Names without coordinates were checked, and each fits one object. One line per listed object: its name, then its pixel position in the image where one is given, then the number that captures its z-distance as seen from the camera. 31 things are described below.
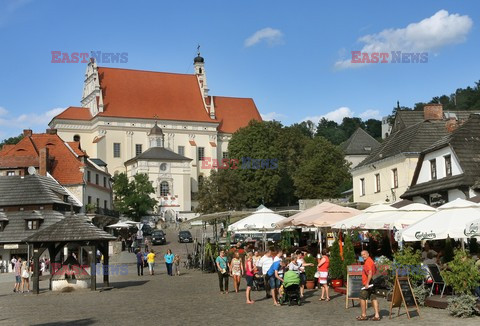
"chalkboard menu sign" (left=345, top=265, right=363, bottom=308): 16.88
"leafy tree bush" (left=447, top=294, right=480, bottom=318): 14.23
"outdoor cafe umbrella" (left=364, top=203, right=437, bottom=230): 20.19
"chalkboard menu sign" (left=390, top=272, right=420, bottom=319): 14.84
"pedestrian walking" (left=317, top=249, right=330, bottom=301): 19.04
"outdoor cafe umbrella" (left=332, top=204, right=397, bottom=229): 21.45
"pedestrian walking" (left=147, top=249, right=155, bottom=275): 36.31
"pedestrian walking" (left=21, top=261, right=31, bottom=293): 28.30
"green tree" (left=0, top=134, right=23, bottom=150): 118.44
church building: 101.75
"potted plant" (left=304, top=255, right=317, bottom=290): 22.59
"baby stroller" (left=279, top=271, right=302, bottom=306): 17.91
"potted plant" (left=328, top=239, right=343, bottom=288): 21.25
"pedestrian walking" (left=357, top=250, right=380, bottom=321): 14.48
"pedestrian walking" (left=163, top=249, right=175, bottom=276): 35.31
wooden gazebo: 26.66
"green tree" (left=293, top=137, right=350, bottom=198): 79.88
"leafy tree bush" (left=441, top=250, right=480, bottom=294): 14.45
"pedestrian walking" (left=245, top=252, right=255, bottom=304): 19.61
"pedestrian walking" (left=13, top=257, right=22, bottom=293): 28.73
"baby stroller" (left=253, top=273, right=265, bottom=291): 23.44
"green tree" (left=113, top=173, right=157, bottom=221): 78.44
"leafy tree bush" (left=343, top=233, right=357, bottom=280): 20.50
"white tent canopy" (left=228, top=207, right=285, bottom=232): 30.69
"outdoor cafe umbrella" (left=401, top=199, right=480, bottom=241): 16.17
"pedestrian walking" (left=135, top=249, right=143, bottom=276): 36.44
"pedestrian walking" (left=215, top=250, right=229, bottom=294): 22.89
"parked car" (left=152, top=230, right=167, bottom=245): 62.03
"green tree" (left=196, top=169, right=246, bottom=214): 82.12
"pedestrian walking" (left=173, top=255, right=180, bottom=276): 35.42
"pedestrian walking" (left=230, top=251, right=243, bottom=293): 22.85
